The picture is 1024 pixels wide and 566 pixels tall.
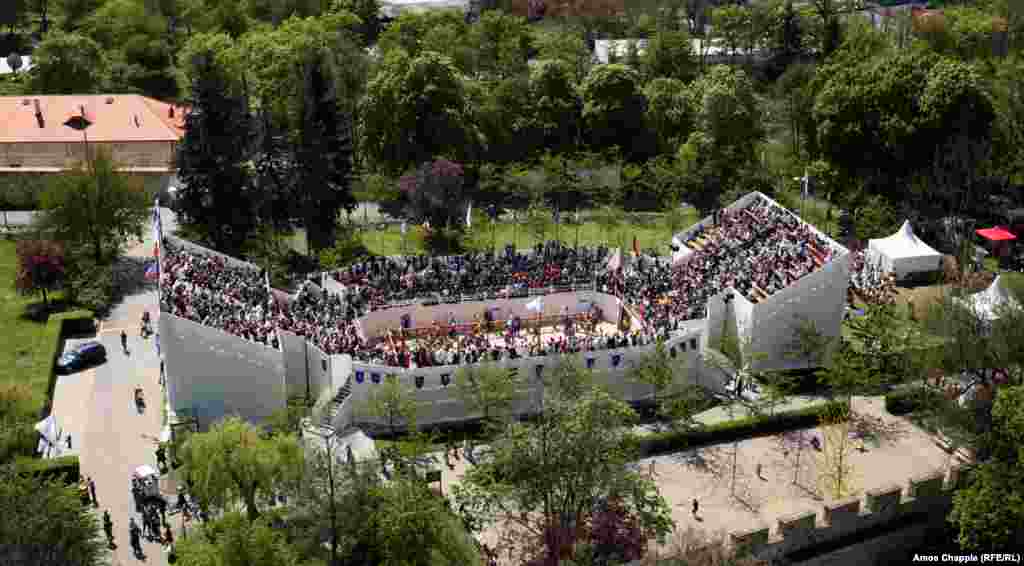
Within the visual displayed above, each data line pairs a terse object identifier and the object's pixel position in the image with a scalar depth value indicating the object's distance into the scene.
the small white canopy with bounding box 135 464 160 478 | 41.50
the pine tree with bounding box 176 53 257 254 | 60.44
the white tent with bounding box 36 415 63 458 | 43.83
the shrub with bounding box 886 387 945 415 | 47.59
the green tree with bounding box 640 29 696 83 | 90.69
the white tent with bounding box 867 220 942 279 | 61.56
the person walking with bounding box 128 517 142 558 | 38.84
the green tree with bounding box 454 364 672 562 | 35.69
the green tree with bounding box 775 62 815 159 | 75.88
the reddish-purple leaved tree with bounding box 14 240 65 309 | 56.06
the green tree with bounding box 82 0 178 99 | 94.56
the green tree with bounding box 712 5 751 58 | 104.38
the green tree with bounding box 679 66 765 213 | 70.69
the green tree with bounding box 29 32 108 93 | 87.12
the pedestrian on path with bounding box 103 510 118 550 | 38.91
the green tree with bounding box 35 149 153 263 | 61.19
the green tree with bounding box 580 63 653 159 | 76.62
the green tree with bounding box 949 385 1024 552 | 36.69
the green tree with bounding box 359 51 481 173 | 68.75
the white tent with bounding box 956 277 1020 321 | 48.50
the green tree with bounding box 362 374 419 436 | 44.84
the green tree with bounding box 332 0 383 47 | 110.31
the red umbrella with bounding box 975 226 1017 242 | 64.44
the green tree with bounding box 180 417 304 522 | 37.44
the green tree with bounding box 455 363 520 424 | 45.62
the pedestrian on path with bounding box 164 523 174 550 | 39.22
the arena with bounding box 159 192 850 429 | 46.59
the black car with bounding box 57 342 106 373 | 51.66
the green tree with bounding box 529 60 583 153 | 76.56
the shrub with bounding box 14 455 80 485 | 40.94
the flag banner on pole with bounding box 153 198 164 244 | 53.62
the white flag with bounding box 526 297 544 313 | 52.06
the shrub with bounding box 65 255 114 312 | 57.53
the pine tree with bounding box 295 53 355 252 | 61.44
